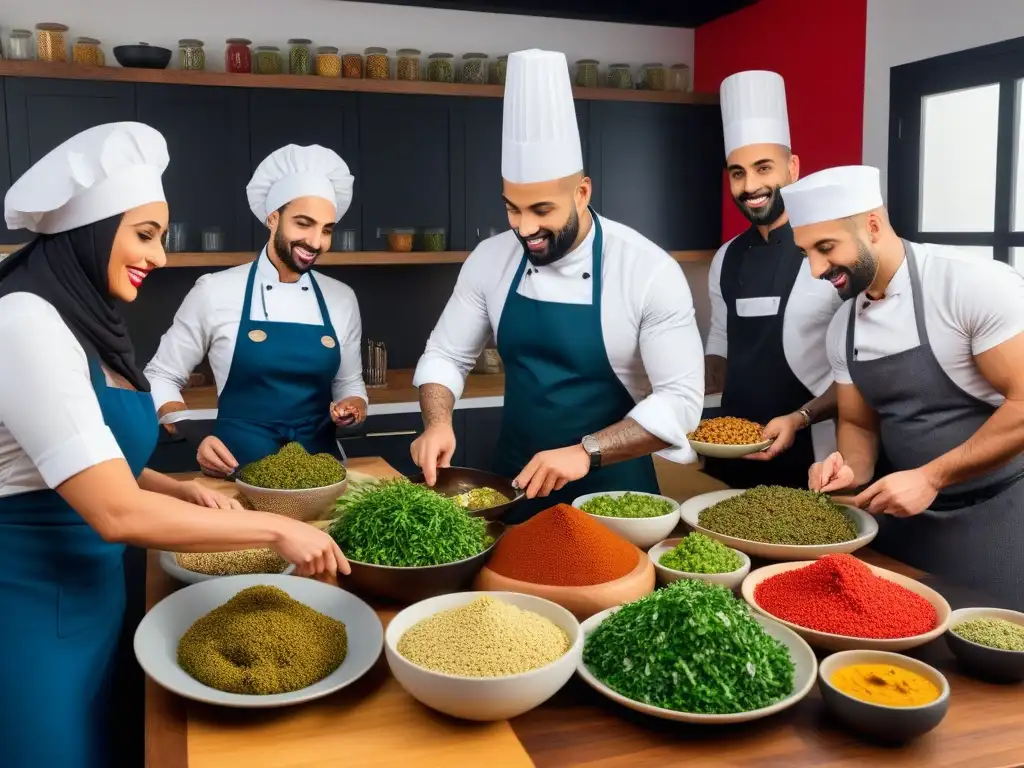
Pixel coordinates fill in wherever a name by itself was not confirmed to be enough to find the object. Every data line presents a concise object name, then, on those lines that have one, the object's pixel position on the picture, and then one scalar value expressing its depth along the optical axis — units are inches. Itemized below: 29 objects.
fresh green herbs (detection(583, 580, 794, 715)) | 50.9
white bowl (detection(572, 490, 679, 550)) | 74.9
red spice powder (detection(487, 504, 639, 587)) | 63.2
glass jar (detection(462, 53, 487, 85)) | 189.2
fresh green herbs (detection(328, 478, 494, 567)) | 64.1
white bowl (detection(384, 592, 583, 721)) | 49.5
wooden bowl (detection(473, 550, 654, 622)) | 61.8
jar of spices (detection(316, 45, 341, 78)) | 177.6
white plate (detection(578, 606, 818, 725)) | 49.6
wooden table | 49.1
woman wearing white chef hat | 55.9
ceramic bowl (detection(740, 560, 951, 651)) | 56.7
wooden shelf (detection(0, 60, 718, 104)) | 161.0
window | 138.6
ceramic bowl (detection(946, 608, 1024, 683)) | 54.6
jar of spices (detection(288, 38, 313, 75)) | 177.0
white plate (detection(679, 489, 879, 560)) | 71.3
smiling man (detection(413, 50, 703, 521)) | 95.1
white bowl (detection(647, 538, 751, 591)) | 66.2
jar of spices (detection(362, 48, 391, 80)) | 182.2
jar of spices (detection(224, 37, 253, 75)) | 175.2
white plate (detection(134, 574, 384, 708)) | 52.7
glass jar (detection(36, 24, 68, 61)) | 162.7
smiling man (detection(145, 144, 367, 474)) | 120.5
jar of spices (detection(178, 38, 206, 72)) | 172.1
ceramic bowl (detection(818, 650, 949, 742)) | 48.1
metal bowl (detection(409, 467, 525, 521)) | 84.1
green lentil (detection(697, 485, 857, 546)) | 73.3
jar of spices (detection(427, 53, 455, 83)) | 186.7
